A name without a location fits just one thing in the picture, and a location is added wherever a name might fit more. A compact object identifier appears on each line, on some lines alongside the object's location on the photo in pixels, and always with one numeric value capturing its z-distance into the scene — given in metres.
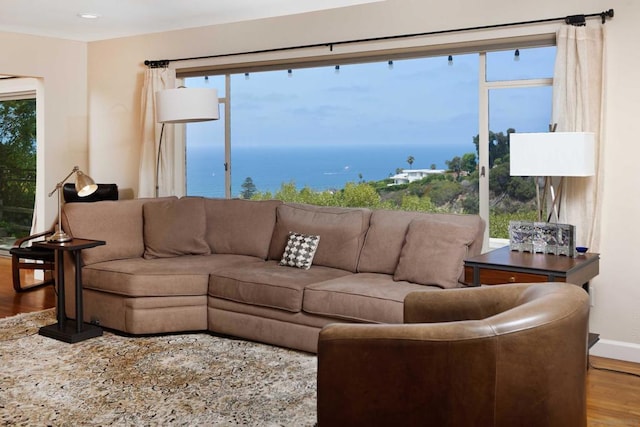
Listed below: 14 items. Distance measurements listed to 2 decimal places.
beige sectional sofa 4.16
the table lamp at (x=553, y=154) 3.85
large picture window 4.77
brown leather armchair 1.97
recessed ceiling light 5.75
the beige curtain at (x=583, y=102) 4.19
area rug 3.28
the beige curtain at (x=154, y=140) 6.38
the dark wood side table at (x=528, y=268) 3.60
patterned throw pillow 4.76
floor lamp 5.07
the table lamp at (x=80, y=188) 4.63
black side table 4.55
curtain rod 4.22
